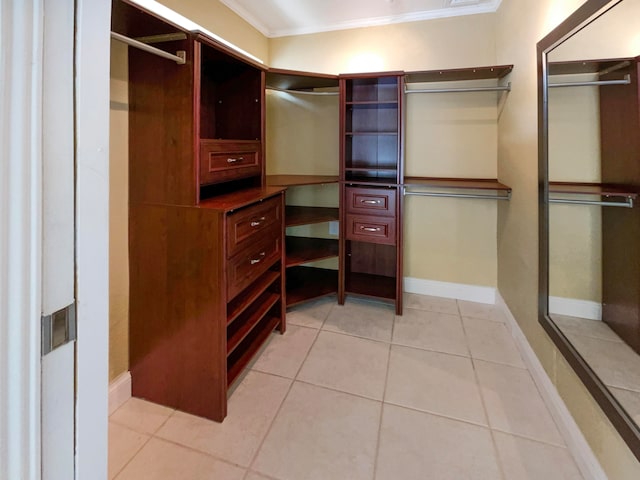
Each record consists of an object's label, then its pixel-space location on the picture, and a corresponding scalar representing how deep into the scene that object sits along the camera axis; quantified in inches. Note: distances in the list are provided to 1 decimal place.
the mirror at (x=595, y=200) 48.2
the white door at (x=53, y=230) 18.5
